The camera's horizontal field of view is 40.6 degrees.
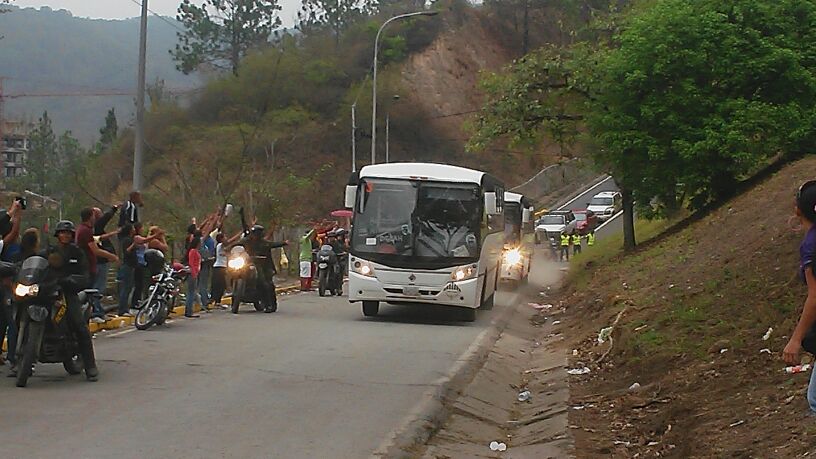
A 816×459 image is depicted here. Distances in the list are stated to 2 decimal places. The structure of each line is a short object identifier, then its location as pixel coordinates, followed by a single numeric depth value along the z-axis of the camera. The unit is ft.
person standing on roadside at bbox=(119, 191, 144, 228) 57.16
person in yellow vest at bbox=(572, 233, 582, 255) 156.25
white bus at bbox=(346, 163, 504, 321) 66.59
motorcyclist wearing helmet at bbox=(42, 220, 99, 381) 36.65
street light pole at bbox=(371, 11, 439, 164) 150.80
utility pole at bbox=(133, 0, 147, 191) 71.46
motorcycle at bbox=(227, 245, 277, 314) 68.95
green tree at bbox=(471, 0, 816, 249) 87.10
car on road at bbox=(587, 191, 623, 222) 210.59
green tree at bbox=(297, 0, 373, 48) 312.50
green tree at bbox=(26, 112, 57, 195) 169.58
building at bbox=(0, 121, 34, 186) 179.52
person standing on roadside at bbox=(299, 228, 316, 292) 94.27
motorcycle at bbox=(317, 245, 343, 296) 88.28
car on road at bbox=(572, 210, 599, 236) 185.21
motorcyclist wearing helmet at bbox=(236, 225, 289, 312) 70.38
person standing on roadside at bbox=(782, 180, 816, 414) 19.74
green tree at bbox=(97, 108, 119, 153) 222.73
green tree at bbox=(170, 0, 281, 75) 280.92
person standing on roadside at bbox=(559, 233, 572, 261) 152.97
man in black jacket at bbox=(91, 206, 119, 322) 50.11
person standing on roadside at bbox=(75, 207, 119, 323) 41.91
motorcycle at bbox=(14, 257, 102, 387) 35.70
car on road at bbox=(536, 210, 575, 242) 181.47
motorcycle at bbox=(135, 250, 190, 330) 56.29
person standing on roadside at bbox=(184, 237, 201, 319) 64.23
